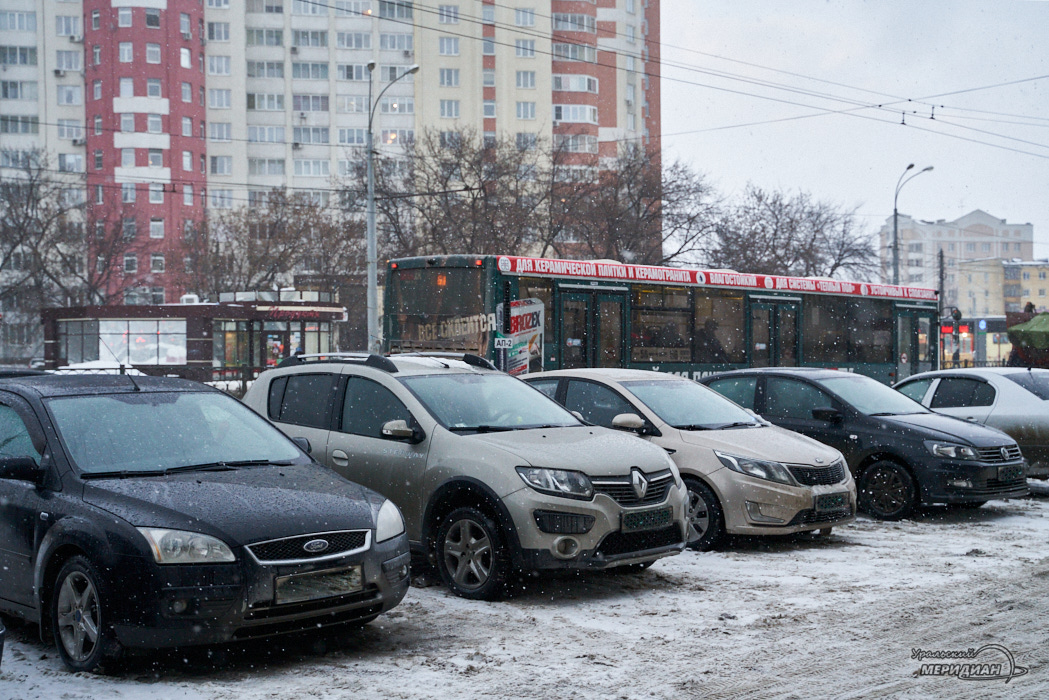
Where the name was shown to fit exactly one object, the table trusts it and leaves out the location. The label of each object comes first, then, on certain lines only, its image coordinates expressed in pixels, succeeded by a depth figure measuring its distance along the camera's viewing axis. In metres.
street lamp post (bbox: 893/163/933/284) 40.67
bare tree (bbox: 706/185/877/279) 43.25
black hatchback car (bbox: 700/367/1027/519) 10.64
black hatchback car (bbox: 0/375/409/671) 5.19
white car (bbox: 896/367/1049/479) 12.49
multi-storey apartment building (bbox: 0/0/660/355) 69.12
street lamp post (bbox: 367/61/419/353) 28.69
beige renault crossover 6.99
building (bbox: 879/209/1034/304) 164.75
